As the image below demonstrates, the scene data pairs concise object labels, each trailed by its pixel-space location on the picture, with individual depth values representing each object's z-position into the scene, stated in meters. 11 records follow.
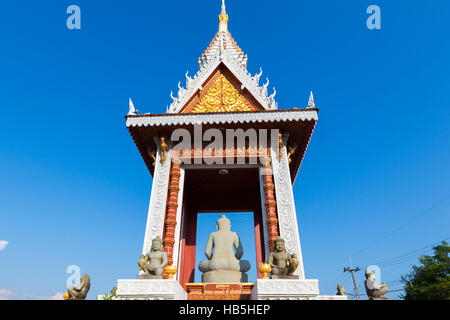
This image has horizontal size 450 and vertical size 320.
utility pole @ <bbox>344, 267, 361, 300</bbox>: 36.84
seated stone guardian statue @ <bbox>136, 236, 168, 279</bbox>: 6.74
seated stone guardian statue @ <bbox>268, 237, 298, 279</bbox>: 6.54
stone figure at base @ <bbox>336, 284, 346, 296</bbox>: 8.55
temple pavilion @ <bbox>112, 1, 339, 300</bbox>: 7.93
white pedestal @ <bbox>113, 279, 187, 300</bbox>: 6.25
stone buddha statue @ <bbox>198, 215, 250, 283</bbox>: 8.58
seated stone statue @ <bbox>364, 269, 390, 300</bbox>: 5.92
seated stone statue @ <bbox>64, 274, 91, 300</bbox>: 6.26
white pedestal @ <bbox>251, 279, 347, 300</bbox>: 6.01
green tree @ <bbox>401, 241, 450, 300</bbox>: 24.31
